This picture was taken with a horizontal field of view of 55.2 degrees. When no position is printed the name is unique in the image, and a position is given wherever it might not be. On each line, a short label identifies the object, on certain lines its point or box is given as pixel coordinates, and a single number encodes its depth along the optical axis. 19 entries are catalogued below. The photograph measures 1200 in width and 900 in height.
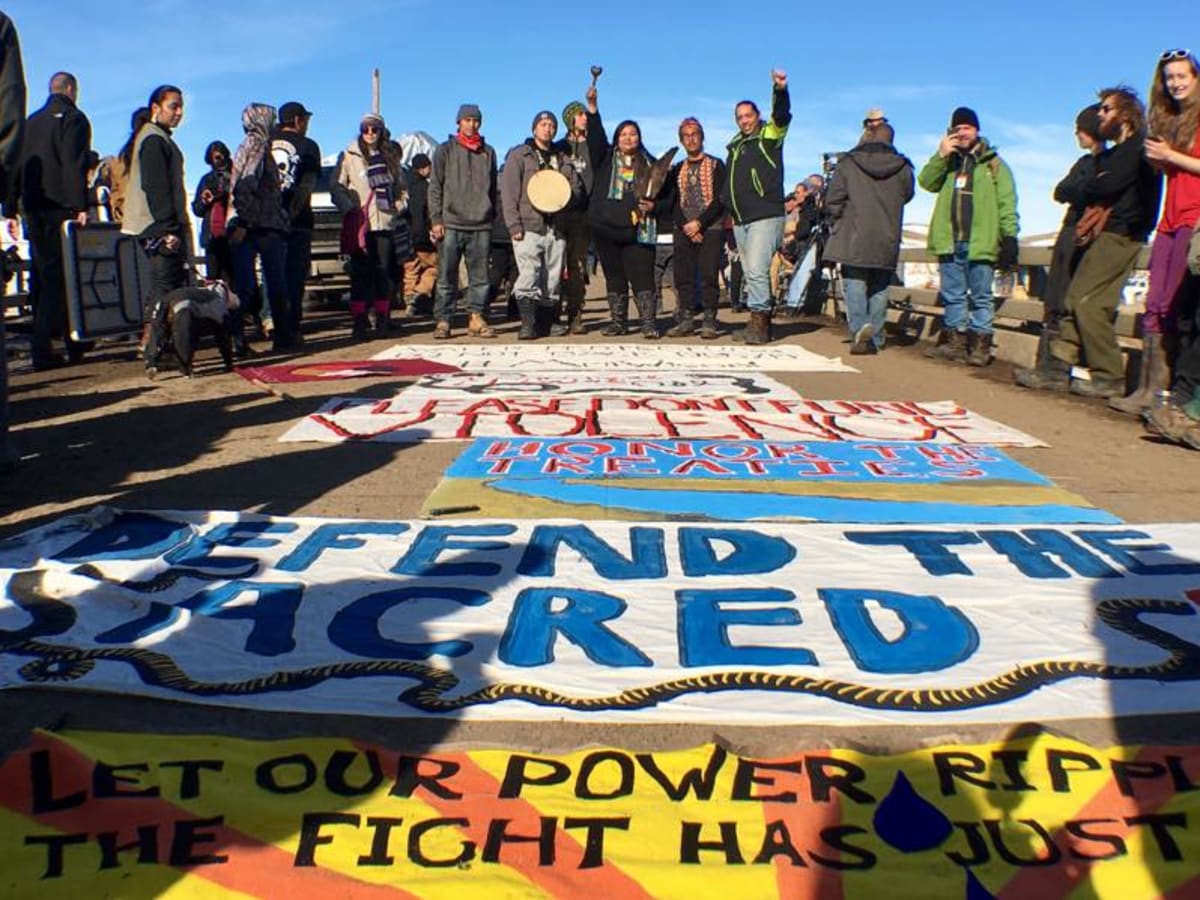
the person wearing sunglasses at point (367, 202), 11.55
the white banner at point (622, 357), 9.53
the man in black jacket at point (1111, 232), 7.42
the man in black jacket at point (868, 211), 10.46
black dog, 8.26
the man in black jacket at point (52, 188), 8.96
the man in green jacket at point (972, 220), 9.46
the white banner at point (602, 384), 7.92
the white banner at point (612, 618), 2.79
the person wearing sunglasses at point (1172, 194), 6.60
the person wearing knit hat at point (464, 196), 11.55
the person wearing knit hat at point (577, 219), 11.84
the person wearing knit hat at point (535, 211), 11.52
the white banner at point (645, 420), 6.28
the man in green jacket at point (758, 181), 10.98
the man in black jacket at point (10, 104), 4.91
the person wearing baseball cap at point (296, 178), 10.14
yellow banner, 2.04
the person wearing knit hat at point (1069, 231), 7.82
